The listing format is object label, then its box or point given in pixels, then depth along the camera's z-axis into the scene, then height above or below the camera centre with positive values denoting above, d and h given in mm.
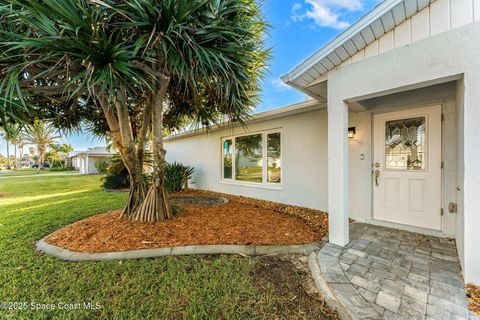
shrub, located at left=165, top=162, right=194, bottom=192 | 8902 -830
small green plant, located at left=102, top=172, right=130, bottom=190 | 10375 -1141
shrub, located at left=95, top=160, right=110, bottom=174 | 14347 -537
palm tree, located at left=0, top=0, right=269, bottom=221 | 2820 +1659
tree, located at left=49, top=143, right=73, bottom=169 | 35844 +1560
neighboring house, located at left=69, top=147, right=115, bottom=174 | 25328 +124
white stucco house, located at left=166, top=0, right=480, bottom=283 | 2516 +593
